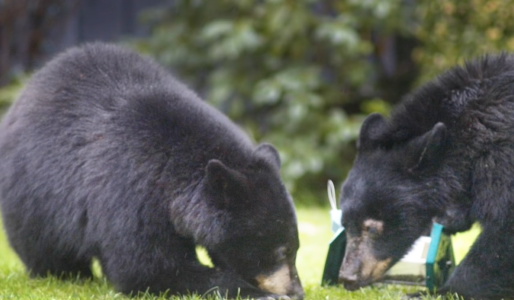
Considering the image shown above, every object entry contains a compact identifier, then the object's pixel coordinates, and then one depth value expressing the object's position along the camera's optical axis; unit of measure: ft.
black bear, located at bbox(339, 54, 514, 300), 29.37
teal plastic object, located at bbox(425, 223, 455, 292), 32.09
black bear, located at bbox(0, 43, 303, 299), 29.04
